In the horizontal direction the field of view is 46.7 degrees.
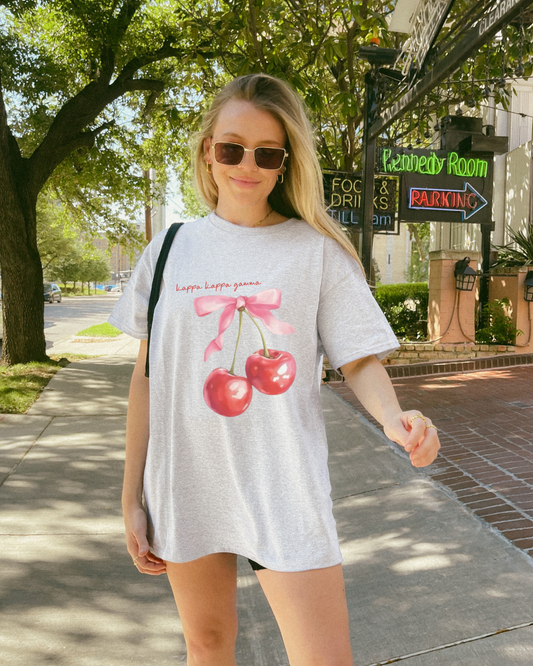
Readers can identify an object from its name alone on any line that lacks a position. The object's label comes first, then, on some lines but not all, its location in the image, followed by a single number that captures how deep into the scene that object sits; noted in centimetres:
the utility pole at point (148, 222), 1840
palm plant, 1059
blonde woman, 141
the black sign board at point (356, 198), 958
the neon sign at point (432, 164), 1006
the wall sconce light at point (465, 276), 974
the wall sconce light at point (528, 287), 981
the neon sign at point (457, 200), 1034
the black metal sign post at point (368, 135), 773
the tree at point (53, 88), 946
